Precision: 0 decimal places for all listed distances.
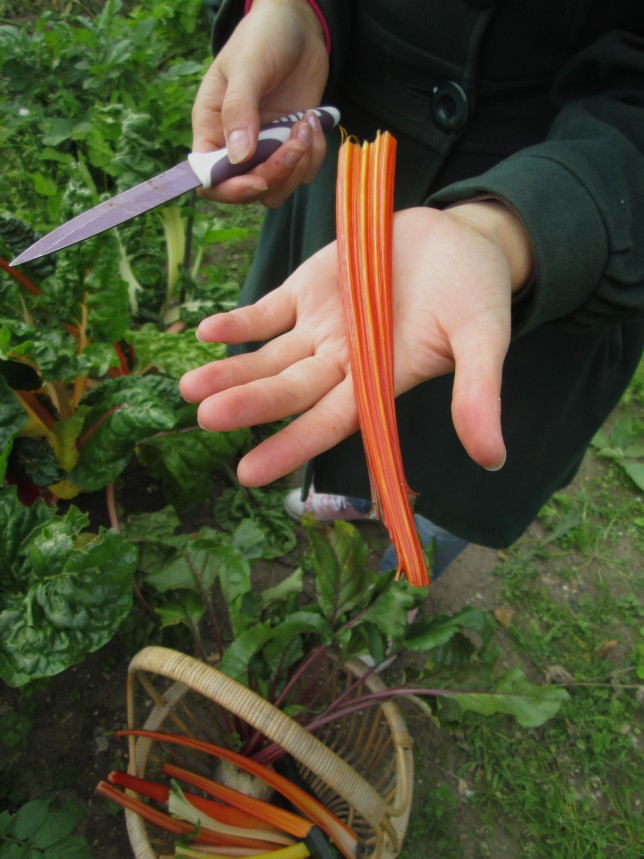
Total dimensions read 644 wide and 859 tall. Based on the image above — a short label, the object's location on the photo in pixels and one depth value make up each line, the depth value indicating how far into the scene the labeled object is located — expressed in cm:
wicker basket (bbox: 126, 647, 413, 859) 48
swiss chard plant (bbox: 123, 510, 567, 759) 59
